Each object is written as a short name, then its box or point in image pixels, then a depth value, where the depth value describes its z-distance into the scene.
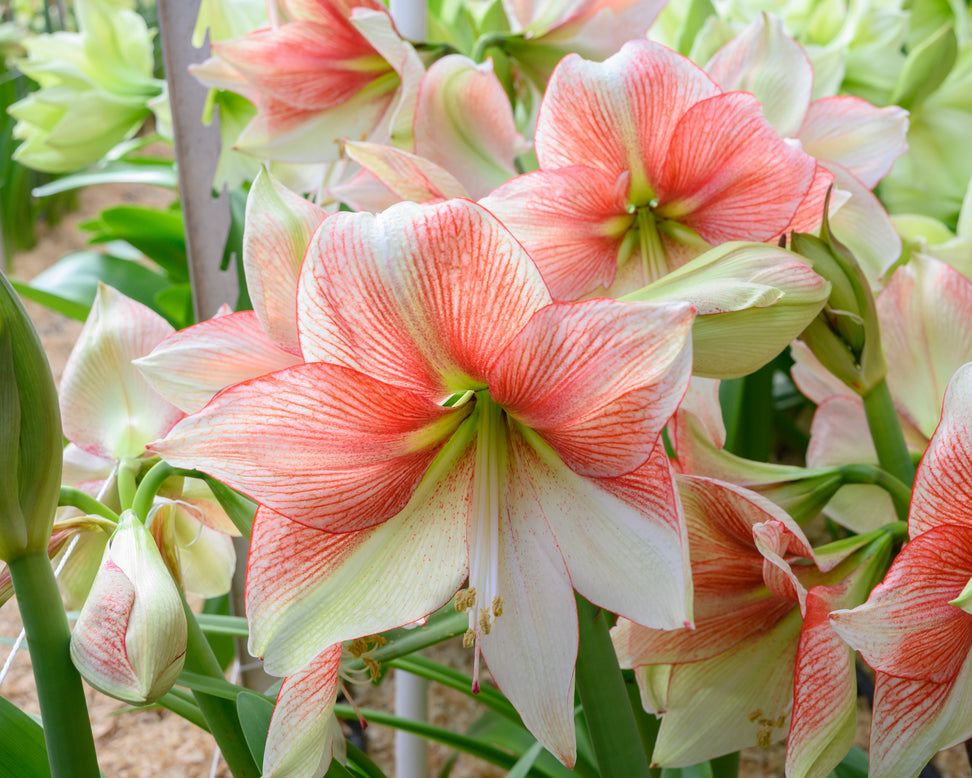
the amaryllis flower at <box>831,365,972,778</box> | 0.31
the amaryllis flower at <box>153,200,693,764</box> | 0.29
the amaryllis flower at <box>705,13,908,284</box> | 0.48
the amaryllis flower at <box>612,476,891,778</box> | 0.33
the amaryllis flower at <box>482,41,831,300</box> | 0.38
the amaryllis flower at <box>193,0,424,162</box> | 0.51
